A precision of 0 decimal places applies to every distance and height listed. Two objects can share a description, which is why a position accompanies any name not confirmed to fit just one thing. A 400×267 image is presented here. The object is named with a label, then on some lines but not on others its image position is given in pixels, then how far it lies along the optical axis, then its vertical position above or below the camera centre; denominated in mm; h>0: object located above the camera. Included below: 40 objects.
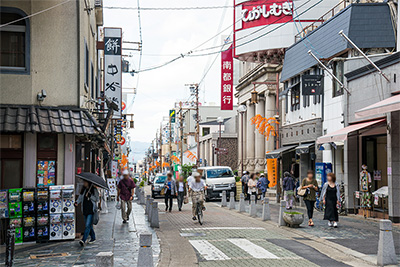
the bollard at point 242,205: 23986 -2055
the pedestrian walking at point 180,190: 24844 -1439
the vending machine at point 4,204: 13016 -1085
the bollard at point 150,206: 18594 -1697
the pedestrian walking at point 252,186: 29172 -1423
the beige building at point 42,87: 13703 +2046
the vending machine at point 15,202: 13086 -1047
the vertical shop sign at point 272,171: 37094 -729
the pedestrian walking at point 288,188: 24420 -1339
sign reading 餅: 24183 +4661
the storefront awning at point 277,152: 31452 +558
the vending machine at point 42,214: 13375 -1386
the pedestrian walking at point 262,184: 31172 -1398
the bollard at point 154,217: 17703 -1933
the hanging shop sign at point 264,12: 36594 +10794
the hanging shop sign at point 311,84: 25359 +3814
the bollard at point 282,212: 17953 -1821
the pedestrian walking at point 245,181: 33219 -1296
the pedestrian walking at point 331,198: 16797 -1212
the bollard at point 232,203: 26234 -2148
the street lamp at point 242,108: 46388 +4868
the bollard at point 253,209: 21850 -2047
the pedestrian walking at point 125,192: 18781 -1144
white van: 33031 -1414
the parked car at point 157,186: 40625 -1995
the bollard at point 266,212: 20172 -2009
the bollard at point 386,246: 10750 -1793
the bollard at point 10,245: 9109 -1507
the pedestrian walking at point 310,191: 17422 -1041
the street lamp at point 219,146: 57969 +1772
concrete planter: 17172 -1938
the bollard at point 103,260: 7238 -1395
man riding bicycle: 18953 -1082
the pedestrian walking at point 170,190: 24470 -1383
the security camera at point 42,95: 14023 +1806
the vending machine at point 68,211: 13664 -1325
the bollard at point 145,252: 8633 -1532
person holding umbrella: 13062 -1066
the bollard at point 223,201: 27922 -2200
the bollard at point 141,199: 31938 -2381
